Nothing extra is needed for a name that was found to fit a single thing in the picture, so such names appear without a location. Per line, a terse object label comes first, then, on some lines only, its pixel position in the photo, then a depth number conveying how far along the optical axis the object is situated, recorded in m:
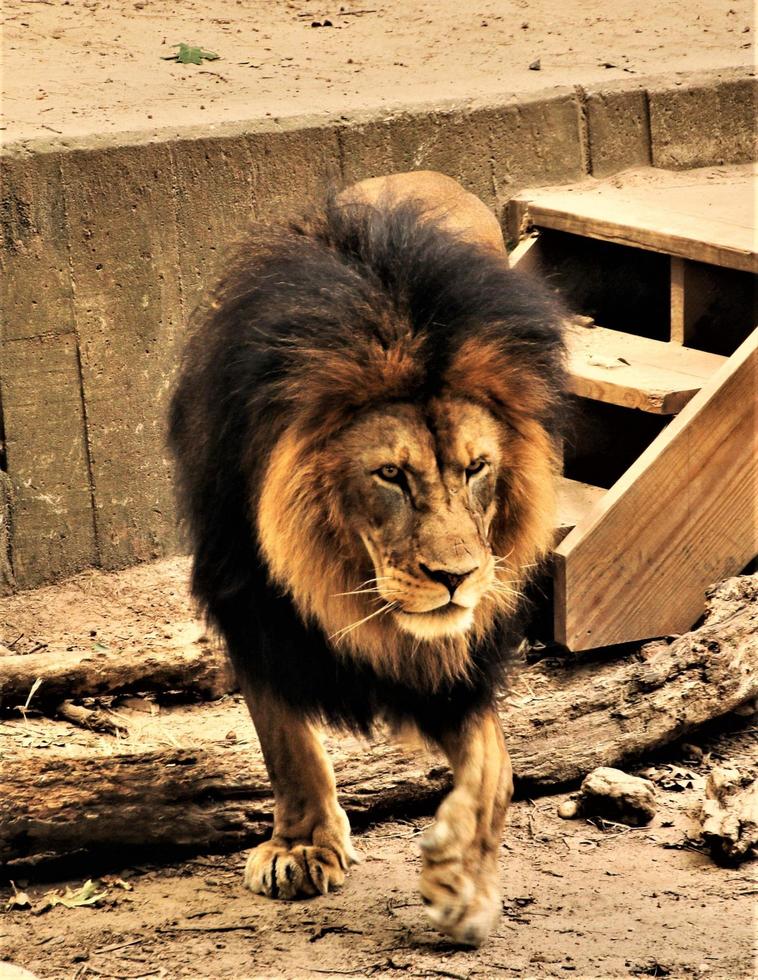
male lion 6.03
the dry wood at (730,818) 7.54
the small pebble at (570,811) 8.28
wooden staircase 8.89
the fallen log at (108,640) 8.65
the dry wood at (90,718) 8.58
